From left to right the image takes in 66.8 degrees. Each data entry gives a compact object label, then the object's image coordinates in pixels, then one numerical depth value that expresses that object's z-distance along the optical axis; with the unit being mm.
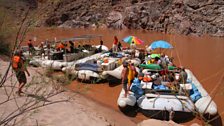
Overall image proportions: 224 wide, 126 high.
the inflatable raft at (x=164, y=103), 5281
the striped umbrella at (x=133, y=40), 9690
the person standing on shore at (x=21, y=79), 4163
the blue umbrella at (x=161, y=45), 8177
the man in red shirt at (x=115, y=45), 10792
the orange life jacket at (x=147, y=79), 6455
